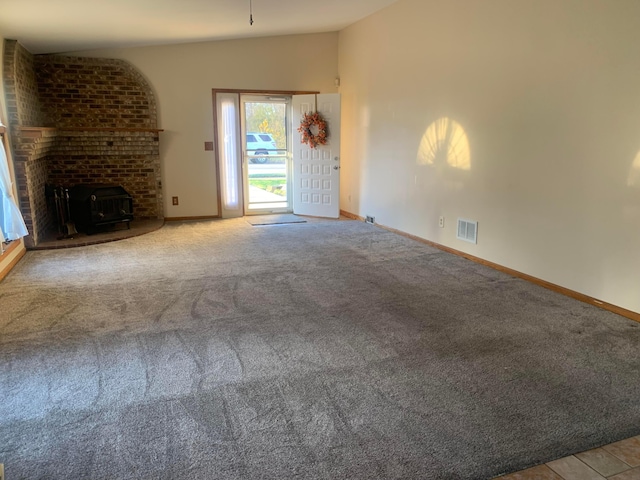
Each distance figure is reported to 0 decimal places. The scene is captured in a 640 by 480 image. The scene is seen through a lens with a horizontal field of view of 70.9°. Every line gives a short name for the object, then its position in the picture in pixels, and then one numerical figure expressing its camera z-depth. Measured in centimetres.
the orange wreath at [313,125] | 719
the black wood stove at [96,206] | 573
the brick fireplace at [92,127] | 599
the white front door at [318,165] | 722
